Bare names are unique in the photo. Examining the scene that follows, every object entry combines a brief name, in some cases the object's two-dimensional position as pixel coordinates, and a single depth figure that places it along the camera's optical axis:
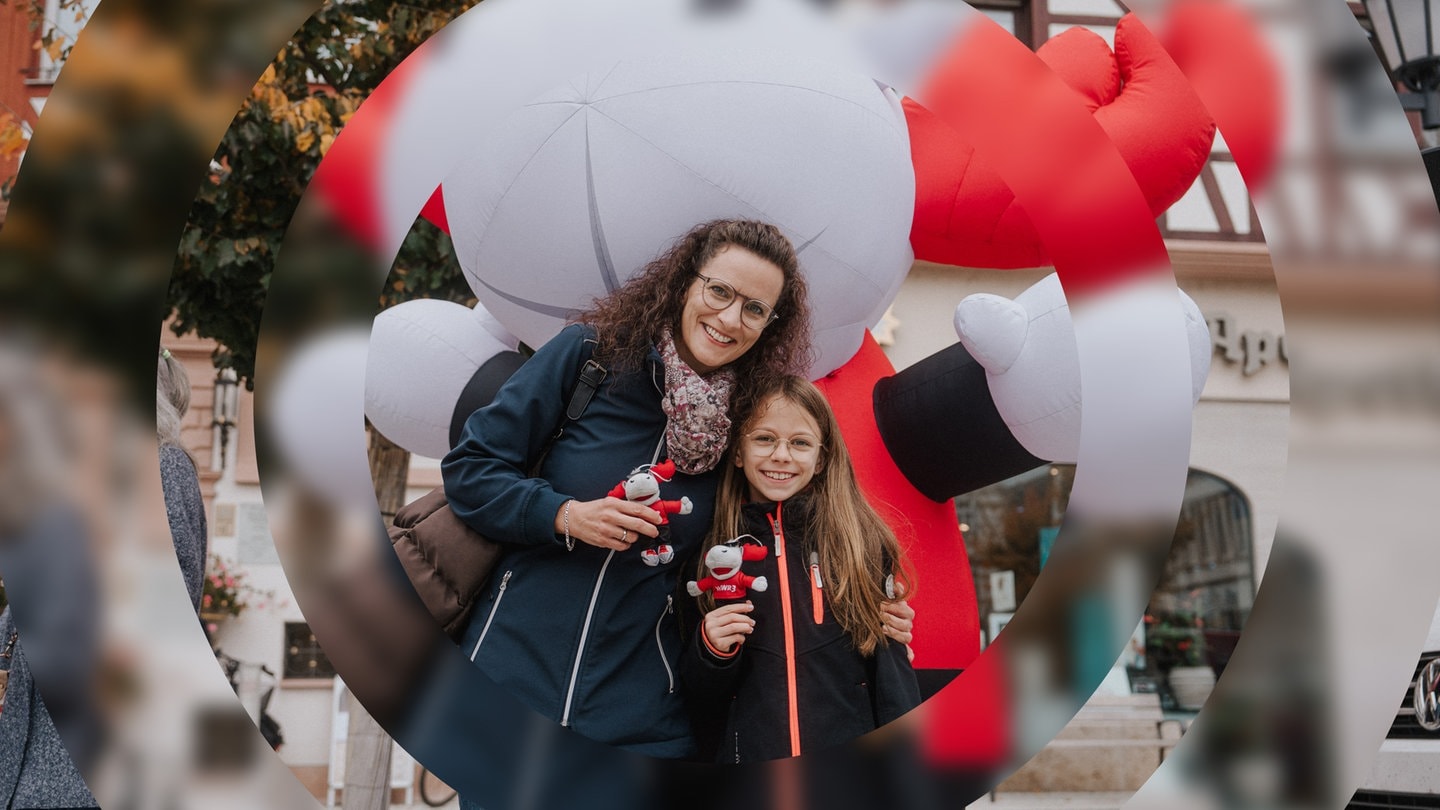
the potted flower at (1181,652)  6.73
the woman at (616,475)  2.09
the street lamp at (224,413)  6.57
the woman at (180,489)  2.03
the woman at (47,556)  1.80
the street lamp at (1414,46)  3.36
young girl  2.23
